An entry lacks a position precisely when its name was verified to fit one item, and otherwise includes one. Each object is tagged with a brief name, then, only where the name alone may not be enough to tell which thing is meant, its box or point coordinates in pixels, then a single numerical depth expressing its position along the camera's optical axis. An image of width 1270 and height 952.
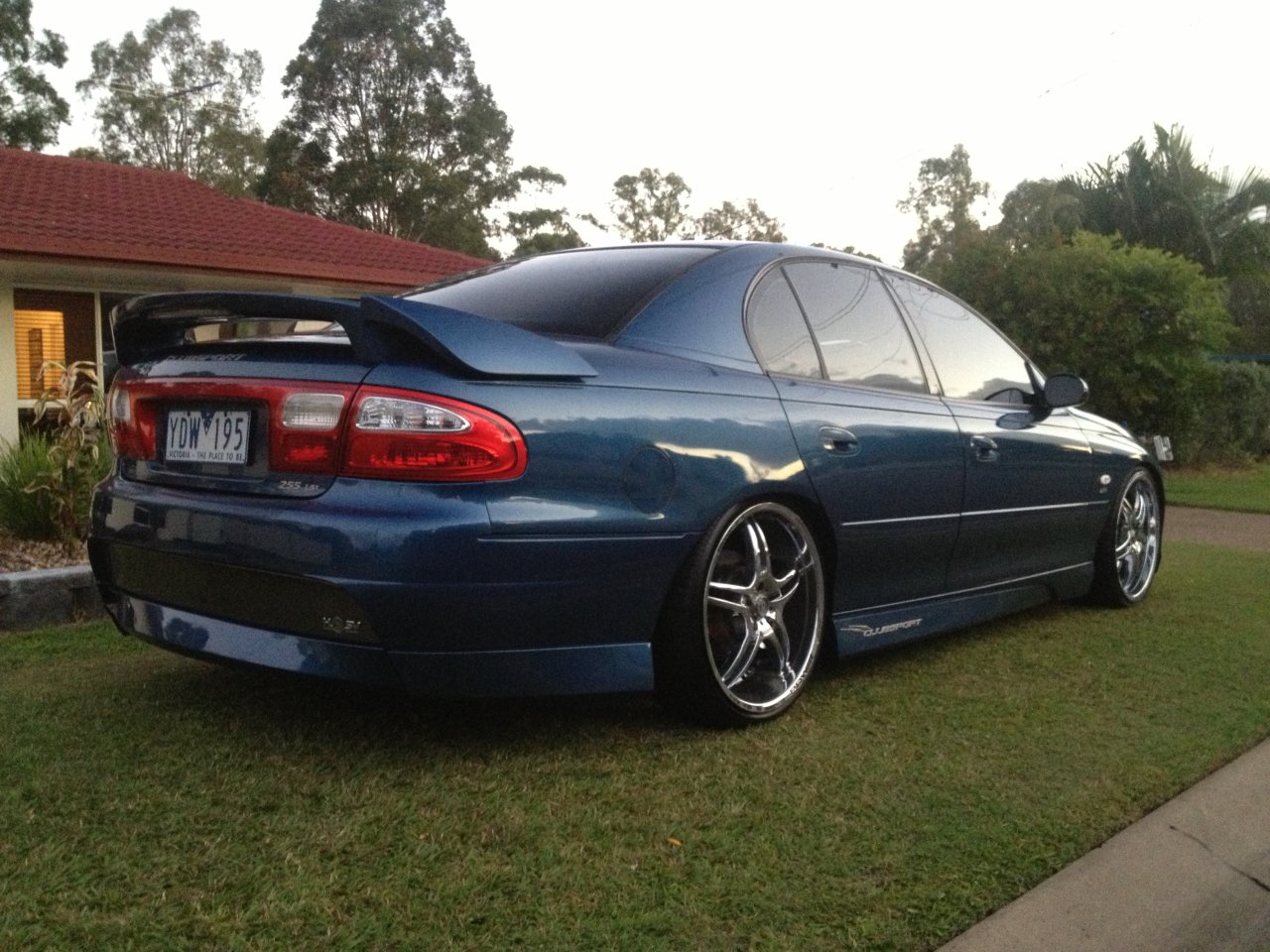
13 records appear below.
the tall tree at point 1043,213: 19.47
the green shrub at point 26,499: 6.07
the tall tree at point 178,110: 46.50
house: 10.71
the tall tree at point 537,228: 42.22
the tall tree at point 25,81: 35.78
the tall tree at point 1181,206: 28.89
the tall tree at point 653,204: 44.75
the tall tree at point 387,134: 40.59
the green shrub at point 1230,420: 17.36
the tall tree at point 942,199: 57.81
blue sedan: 2.91
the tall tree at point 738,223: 44.78
